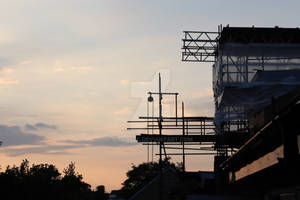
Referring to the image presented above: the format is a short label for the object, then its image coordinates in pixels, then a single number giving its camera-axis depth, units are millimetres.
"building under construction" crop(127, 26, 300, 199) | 11750
